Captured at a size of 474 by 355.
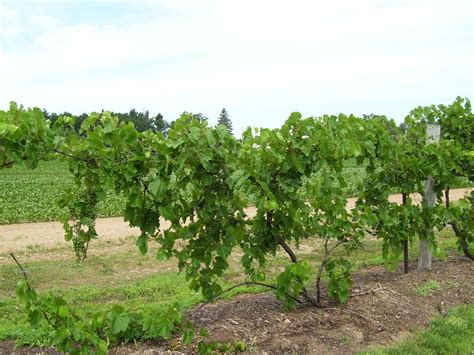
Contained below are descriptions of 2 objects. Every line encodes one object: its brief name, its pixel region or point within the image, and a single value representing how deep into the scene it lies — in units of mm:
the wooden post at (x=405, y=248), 6393
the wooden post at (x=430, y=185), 6677
